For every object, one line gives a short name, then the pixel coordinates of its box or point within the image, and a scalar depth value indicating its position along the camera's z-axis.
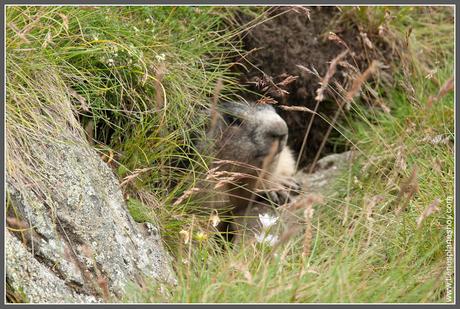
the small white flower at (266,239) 7.60
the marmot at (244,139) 10.37
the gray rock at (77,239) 6.84
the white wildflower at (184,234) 7.67
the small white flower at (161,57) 9.19
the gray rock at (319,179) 11.34
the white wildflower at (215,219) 7.77
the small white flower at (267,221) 7.86
